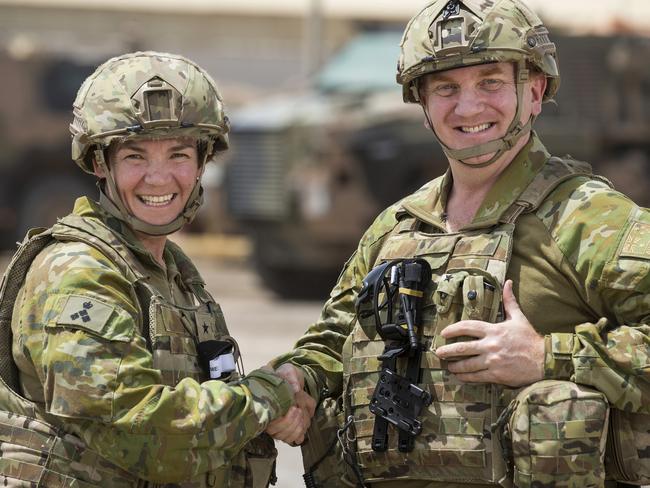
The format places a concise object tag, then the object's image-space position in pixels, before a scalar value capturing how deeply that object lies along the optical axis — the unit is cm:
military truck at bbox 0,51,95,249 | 2799
